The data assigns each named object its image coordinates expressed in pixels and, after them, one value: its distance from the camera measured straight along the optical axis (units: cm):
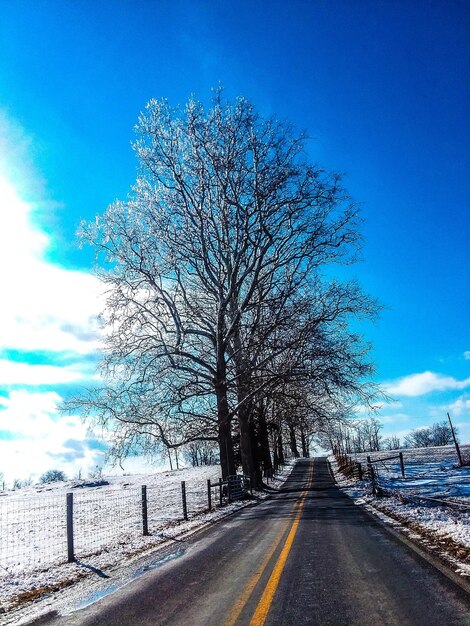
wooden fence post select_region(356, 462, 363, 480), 2549
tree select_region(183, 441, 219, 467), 2491
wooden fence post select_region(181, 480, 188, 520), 1519
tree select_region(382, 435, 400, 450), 17412
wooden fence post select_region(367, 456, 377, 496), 1853
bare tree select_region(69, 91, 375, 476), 2098
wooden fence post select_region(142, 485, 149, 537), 1203
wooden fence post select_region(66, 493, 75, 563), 936
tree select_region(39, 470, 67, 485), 13044
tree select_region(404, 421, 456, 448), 15048
